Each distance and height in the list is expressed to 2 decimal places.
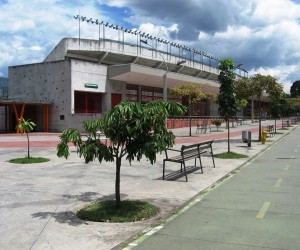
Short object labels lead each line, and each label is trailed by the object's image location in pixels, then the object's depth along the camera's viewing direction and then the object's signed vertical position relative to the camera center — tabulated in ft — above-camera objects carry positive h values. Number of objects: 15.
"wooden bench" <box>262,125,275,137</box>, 118.75 -3.90
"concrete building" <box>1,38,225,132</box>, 133.90 +11.52
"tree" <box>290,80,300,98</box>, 450.71 +33.88
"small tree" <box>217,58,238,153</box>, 65.46 +3.88
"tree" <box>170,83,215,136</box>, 126.62 +7.63
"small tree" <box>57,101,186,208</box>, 23.56 -0.99
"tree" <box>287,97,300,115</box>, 232.28 +8.25
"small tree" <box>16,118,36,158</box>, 51.21 -1.14
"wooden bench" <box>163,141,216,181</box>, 39.14 -3.52
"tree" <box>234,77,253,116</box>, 97.86 +6.64
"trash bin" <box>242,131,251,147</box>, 79.54 -3.77
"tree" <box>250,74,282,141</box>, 97.81 +7.55
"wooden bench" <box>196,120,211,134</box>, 134.82 -4.30
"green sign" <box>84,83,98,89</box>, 138.51 +10.61
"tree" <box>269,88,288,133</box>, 151.09 +3.32
